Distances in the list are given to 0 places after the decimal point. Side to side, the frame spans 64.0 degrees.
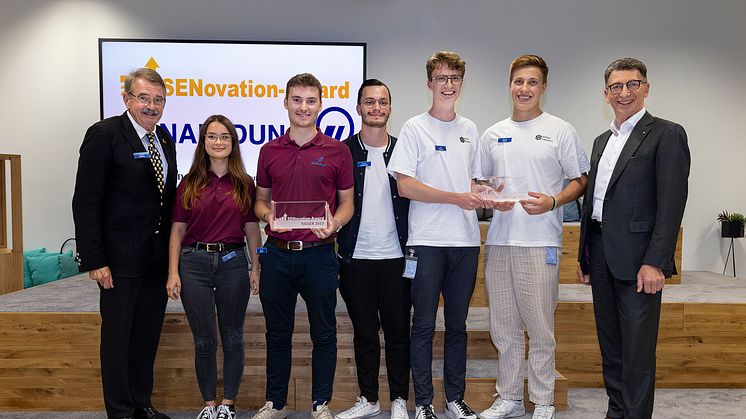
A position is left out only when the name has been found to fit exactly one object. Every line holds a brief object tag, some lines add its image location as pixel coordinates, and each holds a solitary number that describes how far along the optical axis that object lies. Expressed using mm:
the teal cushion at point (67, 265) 5824
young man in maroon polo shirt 2750
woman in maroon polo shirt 2746
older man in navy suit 2619
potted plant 6312
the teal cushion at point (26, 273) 5668
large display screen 5938
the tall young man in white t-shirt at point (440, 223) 2809
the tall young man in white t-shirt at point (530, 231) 2836
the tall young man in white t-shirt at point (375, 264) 2855
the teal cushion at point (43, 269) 5703
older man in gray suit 2539
